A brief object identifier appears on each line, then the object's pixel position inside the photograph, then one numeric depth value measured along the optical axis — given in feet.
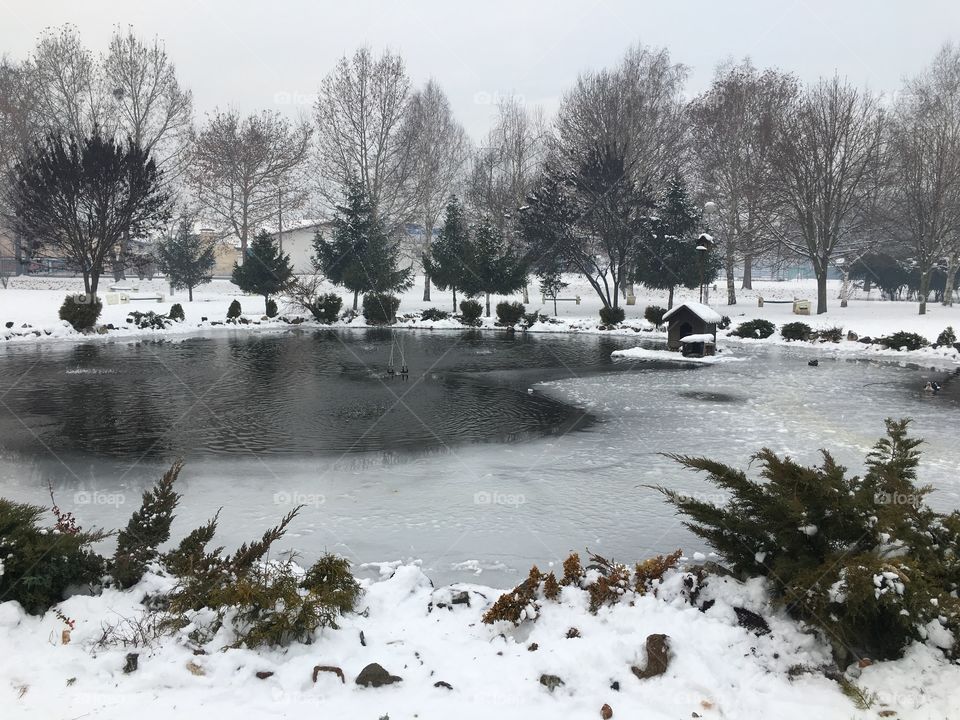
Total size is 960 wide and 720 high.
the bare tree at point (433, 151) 153.48
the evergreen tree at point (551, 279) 128.57
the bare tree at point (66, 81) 141.18
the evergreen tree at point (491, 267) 121.70
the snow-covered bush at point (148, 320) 99.14
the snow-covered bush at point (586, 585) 15.20
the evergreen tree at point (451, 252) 127.24
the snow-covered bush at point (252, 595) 14.12
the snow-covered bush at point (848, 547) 12.65
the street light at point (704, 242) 83.56
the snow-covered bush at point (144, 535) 16.25
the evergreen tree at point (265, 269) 125.70
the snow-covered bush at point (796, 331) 89.86
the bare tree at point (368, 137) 141.28
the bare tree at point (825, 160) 114.62
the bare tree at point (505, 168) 152.87
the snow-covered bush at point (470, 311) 114.01
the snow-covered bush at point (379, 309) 115.03
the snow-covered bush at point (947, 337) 77.87
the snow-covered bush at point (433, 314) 118.32
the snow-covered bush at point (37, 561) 14.73
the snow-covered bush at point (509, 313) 112.06
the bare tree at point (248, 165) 162.20
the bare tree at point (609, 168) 123.13
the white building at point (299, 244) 208.03
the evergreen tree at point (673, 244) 124.36
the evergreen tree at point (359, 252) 127.54
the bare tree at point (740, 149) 130.00
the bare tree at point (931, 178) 111.75
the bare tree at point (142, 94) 139.95
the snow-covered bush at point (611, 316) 108.99
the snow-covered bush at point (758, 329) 94.38
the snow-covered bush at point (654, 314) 103.04
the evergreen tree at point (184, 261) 149.18
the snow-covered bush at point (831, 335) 86.63
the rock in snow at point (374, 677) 12.82
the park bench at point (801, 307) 121.29
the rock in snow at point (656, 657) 13.12
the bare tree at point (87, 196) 98.37
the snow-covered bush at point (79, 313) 91.35
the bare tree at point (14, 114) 136.15
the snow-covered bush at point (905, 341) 79.30
